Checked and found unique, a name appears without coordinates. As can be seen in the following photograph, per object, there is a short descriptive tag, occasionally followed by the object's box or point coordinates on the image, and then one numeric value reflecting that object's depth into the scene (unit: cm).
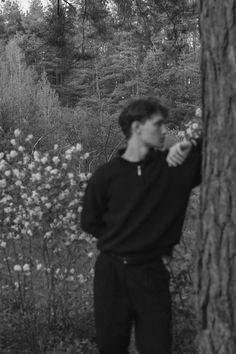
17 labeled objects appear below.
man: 274
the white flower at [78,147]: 460
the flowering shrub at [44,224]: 460
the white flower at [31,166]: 475
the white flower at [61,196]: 457
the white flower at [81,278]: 510
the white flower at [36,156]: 477
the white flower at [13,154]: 465
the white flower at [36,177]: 455
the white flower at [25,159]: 496
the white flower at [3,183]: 450
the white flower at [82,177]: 454
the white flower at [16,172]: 466
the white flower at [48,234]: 450
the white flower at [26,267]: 444
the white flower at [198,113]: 409
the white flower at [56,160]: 467
